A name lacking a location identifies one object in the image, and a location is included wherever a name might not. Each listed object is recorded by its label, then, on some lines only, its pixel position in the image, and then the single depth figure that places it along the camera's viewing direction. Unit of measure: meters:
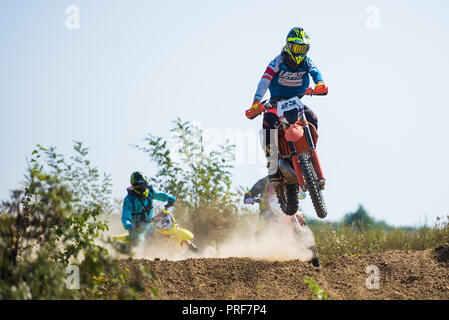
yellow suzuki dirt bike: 21.36
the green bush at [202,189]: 25.14
